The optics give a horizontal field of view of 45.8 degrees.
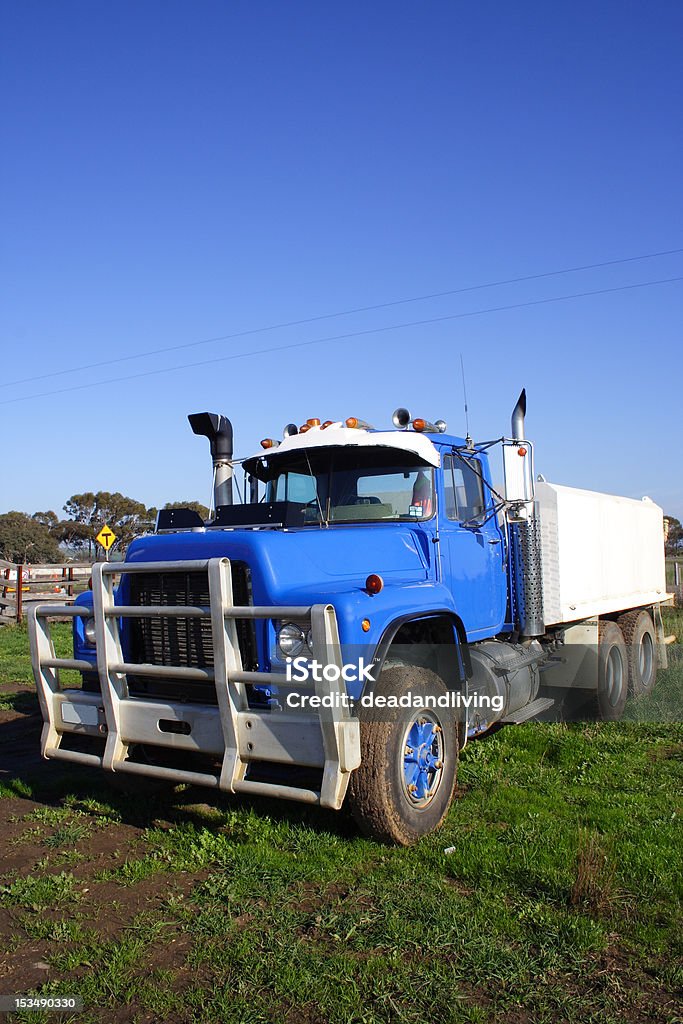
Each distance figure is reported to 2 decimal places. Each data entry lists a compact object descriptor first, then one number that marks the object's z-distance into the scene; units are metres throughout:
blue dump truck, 4.41
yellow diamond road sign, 12.99
